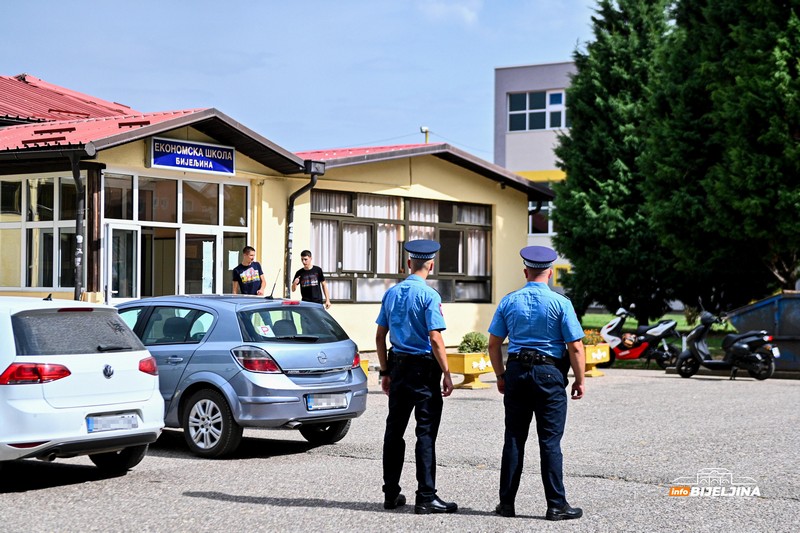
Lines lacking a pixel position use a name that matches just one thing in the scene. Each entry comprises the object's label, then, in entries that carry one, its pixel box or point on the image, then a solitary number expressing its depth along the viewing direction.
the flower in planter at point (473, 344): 16.95
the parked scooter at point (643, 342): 21.59
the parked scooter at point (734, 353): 19.12
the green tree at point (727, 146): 23.31
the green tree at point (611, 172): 30.59
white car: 8.27
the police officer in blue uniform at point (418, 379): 7.66
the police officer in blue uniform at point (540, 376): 7.40
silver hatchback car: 10.09
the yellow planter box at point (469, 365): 16.69
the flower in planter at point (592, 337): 20.00
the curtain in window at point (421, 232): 23.70
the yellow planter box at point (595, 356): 19.33
